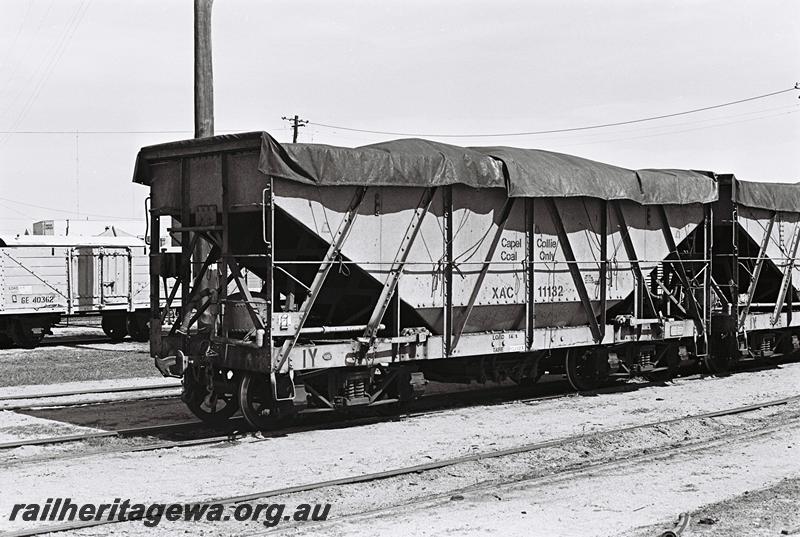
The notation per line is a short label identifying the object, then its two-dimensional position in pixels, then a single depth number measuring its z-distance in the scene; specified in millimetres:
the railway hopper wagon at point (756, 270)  16984
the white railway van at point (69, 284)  25734
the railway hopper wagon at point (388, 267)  11016
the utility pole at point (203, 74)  15367
